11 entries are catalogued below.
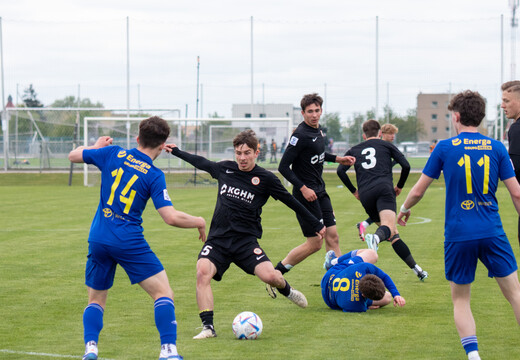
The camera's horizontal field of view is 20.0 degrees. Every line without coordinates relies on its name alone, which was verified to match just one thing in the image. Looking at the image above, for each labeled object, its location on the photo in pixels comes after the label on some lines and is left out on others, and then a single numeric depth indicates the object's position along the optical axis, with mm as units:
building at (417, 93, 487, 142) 94852
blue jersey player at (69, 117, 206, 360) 11213
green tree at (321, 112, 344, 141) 92937
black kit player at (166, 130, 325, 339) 14213
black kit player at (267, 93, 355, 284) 18541
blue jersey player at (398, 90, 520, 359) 11128
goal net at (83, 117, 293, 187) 66765
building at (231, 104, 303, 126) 101205
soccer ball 13490
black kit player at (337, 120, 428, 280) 19551
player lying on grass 14998
